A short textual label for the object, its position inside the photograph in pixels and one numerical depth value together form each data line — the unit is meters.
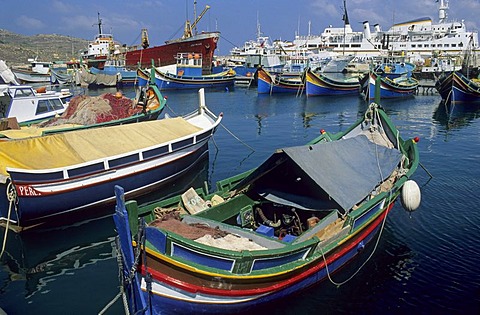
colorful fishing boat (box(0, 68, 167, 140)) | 16.98
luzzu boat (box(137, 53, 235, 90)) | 53.28
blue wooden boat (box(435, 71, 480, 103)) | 37.12
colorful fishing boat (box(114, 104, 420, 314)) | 6.27
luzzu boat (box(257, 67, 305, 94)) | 47.72
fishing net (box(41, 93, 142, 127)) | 18.12
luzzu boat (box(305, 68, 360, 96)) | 44.75
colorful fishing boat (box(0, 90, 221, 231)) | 11.09
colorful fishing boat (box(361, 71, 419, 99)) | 40.22
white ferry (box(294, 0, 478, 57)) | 73.50
